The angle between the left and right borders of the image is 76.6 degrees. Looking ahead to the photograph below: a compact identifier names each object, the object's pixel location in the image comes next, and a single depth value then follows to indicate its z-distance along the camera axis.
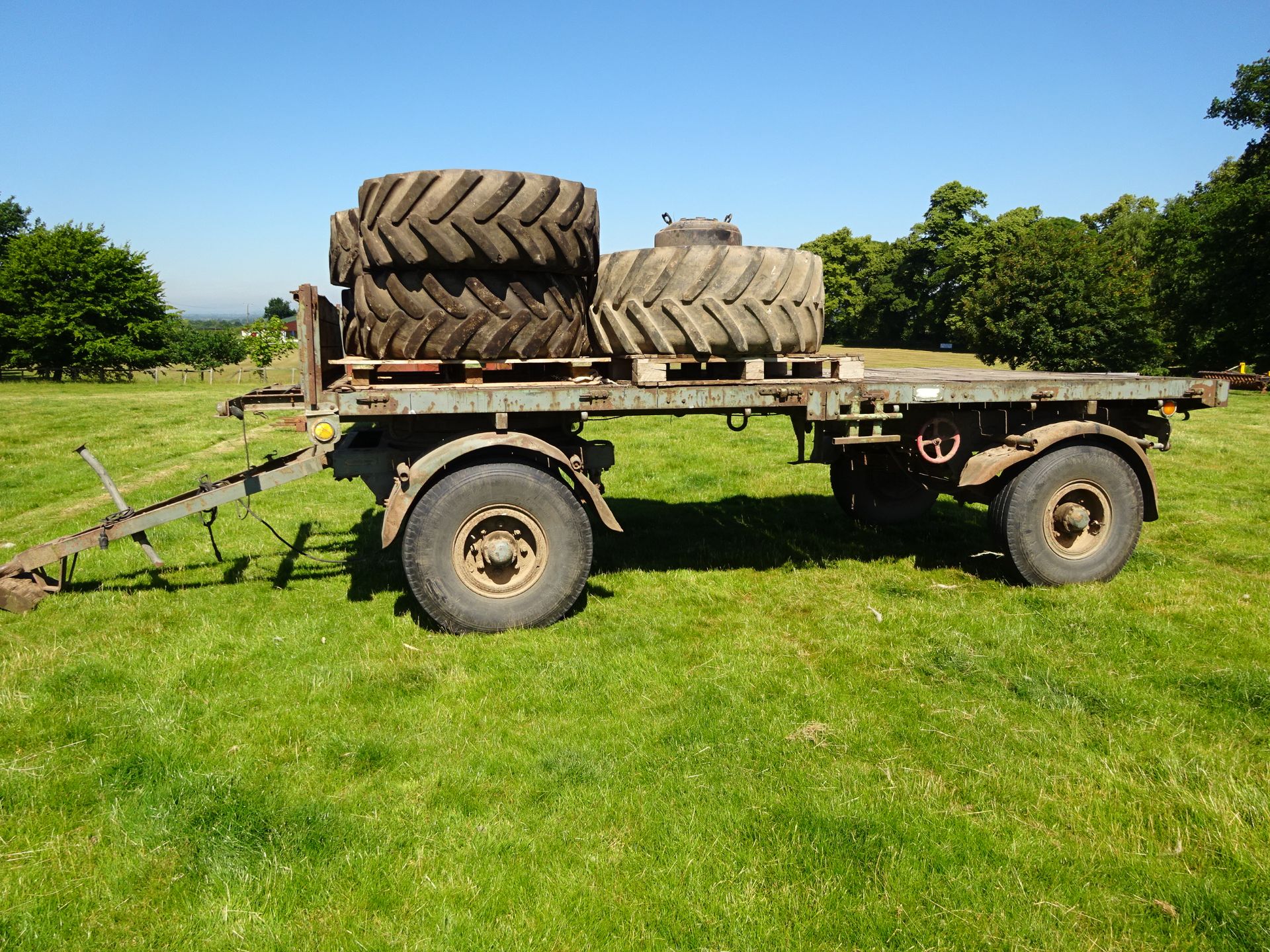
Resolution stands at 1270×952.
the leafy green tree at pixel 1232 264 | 32.56
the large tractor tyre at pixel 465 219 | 5.03
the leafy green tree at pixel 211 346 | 55.19
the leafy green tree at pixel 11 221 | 55.03
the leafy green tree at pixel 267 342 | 42.75
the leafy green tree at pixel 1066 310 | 27.95
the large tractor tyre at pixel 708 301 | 5.58
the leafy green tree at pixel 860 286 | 64.44
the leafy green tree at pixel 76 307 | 39.19
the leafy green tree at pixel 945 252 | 55.47
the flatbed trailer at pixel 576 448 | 5.21
